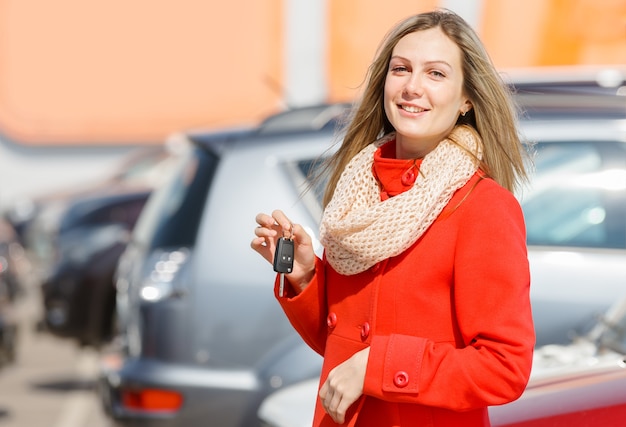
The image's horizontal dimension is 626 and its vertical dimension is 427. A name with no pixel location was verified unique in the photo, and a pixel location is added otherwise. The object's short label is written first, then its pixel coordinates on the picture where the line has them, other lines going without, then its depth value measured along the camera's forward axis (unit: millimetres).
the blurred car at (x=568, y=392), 4884
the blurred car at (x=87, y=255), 14213
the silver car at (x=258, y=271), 7321
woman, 3778
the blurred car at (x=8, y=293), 13974
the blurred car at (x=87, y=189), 20986
